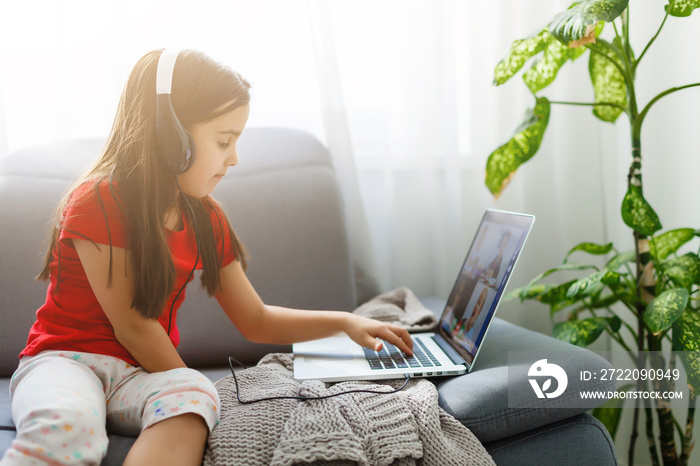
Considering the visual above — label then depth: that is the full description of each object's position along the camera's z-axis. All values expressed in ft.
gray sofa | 3.92
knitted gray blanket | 2.40
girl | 2.59
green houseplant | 3.49
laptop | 3.15
